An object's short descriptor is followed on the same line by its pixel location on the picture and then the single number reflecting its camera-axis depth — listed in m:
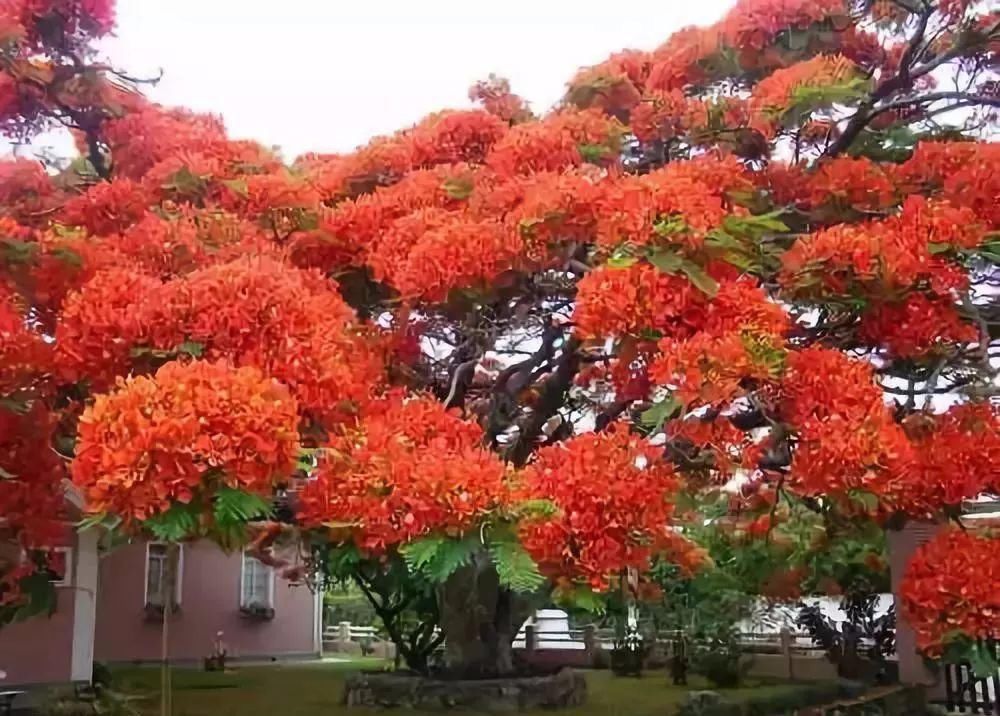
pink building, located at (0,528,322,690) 10.41
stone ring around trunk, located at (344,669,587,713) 9.30
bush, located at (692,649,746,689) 13.24
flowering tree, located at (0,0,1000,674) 4.51
